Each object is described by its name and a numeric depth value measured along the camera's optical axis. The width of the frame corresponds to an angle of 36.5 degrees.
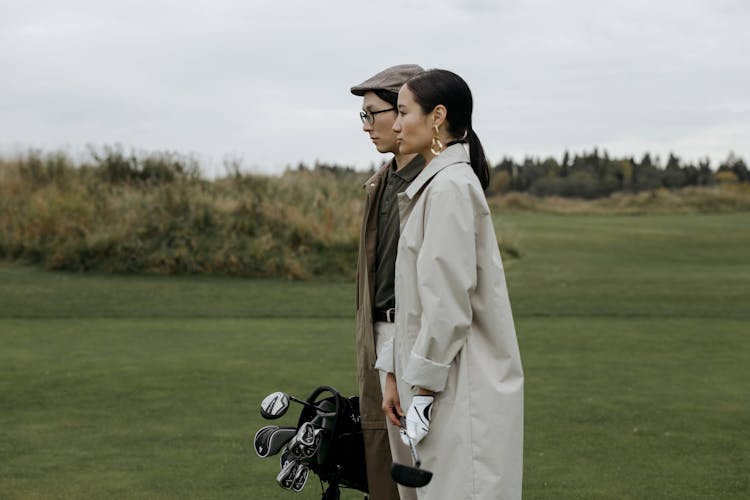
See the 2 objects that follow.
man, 3.96
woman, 3.25
